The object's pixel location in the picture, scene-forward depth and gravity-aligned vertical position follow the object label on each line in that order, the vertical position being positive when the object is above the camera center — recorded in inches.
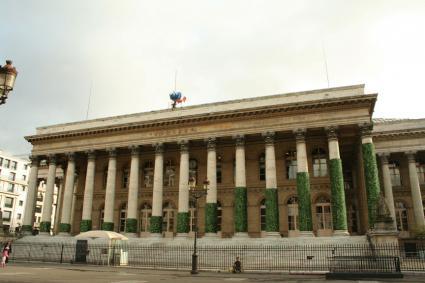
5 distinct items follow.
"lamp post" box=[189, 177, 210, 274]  751.1 +107.8
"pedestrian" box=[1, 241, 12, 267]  857.0 -17.6
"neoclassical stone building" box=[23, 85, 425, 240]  1154.0 +268.9
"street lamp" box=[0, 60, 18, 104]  314.0 +129.4
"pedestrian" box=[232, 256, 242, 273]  798.5 -44.0
